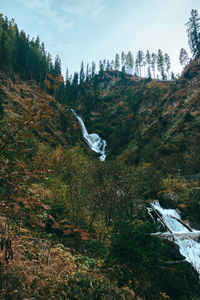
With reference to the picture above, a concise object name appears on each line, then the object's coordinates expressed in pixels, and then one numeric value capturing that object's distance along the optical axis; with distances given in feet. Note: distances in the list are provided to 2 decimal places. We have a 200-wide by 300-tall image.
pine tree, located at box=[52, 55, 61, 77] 208.79
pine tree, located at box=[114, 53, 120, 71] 302.66
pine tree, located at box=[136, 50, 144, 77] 260.62
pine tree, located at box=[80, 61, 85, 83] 259.60
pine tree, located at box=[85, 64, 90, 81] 277.23
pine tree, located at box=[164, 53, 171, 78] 235.24
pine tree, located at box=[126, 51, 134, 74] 280.92
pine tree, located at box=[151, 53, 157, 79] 247.38
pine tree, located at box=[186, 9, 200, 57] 148.14
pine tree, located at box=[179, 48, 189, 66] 203.62
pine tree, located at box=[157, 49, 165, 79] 225.56
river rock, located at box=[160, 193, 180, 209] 30.48
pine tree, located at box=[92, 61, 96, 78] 310.53
